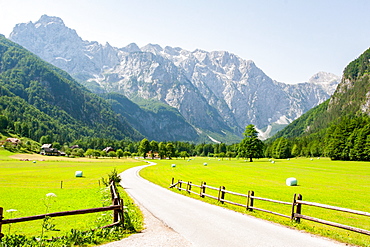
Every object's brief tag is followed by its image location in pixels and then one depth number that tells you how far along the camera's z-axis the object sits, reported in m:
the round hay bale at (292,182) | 44.38
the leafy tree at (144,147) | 195.88
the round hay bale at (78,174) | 64.88
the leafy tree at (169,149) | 190.30
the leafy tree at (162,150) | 189.62
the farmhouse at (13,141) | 190.38
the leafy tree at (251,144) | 119.44
